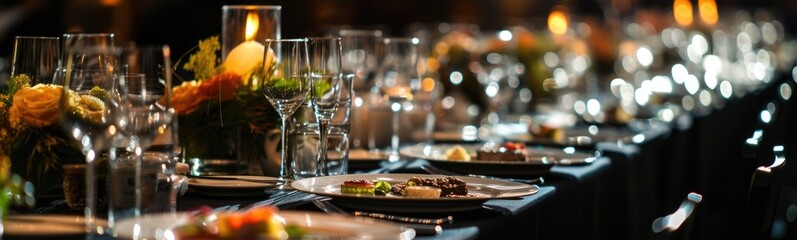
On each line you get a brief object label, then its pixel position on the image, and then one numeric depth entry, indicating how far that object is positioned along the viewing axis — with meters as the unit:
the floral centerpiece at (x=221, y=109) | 2.46
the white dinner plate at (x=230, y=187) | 2.12
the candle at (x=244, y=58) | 2.57
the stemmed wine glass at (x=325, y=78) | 2.30
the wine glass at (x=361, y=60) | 3.19
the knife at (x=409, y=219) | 1.79
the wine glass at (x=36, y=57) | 2.15
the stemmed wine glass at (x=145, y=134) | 1.57
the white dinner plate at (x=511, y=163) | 2.60
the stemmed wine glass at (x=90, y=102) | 1.62
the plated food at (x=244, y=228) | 1.38
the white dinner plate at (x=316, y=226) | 1.47
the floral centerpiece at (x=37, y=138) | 1.96
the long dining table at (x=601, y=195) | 2.02
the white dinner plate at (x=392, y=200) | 1.91
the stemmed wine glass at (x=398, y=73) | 3.08
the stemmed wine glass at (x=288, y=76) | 2.24
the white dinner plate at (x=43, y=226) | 1.58
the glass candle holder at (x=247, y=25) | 2.74
